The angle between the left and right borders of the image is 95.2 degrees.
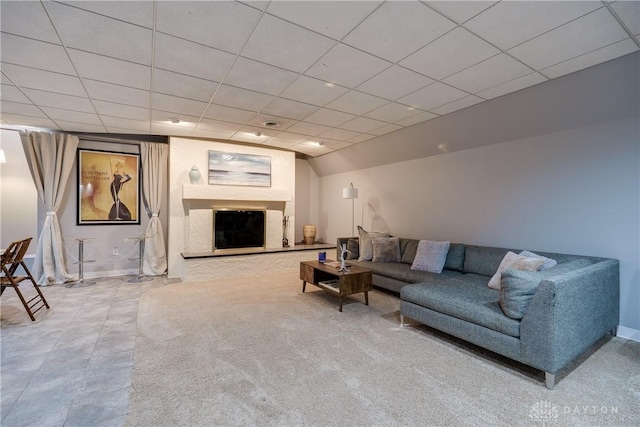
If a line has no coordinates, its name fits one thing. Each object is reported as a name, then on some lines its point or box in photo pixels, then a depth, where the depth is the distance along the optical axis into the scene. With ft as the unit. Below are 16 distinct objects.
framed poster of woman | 17.01
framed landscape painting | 18.80
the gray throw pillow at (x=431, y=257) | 13.38
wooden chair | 10.58
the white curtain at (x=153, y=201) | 17.98
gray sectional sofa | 6.79
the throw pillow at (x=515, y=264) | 9.54
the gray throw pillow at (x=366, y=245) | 16.29
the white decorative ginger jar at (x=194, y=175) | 17.60
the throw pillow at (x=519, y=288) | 7.29
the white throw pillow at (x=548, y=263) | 9.39
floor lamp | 18.40
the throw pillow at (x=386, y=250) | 15.71
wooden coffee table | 11.96
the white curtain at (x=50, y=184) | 15.49
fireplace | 18.25
